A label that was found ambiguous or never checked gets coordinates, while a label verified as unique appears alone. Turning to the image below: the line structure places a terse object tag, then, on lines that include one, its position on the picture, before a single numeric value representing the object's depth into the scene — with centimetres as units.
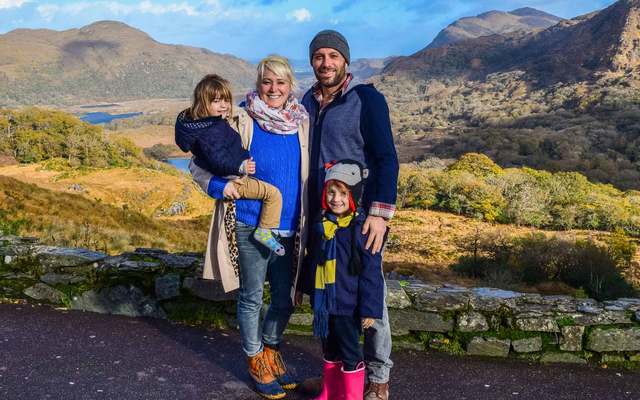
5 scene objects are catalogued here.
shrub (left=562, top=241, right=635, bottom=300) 716
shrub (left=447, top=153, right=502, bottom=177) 2744
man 263
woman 276
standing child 264
